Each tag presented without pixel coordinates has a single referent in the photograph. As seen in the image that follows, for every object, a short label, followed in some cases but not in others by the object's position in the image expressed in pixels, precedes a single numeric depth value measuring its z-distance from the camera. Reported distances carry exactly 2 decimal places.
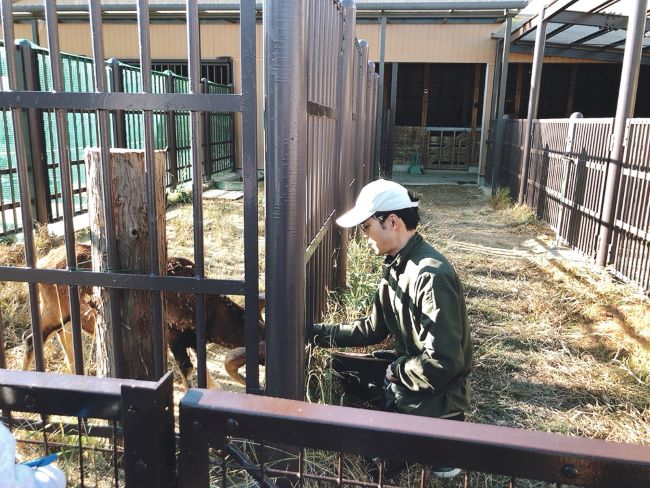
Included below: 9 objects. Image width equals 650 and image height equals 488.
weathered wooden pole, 2.39
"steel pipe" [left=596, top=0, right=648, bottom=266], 6.38
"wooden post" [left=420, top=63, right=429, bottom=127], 19.50
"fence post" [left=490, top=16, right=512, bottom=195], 13.38
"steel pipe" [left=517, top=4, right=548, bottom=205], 9.88
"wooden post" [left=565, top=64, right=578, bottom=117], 19.80
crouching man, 2.48
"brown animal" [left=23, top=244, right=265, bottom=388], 3.38
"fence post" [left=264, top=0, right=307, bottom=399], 1.98
